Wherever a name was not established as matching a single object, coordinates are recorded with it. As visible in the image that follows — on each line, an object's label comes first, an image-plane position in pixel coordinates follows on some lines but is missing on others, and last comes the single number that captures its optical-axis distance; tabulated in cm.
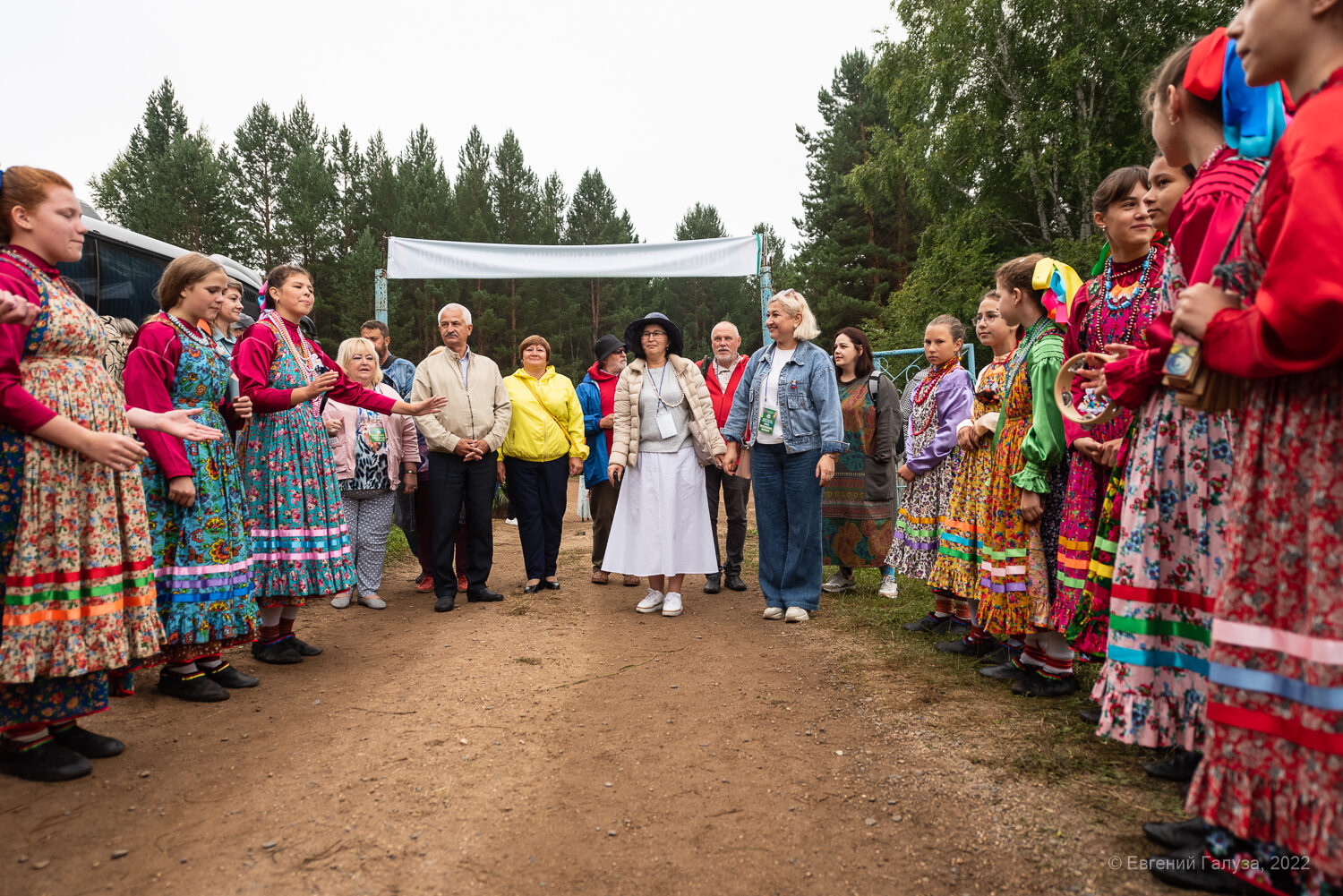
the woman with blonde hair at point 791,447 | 496
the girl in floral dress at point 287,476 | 385
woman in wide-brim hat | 534
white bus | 697
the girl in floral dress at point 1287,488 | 134
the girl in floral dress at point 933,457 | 473
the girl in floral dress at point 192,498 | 326
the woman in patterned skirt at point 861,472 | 580
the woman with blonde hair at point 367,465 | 550
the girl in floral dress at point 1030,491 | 321
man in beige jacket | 555
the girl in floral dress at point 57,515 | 248
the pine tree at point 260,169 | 2694
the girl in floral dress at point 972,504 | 379
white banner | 928
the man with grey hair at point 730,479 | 636
